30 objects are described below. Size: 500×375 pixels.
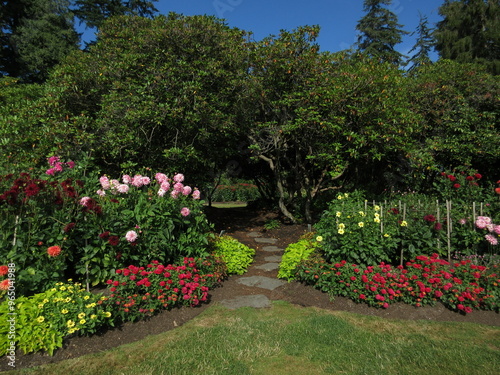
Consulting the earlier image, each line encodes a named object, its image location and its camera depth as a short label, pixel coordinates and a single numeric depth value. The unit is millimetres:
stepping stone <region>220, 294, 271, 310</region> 3947
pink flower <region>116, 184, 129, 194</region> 4211
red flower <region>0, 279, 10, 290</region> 2797
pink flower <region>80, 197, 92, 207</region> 3423
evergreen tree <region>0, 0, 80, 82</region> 17875
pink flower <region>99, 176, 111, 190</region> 4168
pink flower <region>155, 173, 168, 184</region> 4590
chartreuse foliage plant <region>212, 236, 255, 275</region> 5188
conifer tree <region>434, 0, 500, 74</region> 17500
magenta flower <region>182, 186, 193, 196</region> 4652
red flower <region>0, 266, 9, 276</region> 2806
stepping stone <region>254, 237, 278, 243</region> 7547
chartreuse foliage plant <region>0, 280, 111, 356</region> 2674
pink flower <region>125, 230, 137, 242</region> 3654
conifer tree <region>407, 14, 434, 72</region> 25469
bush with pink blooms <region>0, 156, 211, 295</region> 3264
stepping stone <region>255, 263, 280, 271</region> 5577
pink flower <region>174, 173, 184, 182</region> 4727
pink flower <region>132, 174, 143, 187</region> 4469
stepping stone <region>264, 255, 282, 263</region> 6055
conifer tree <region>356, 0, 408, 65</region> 24781
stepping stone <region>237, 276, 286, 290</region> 4708
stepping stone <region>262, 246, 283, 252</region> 6871
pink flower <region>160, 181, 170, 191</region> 4454
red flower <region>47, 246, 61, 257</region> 3100
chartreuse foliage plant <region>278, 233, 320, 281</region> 4828
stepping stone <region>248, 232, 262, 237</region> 8125
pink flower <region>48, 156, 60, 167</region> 4306
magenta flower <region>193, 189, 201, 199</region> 4785
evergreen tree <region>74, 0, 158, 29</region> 20688
